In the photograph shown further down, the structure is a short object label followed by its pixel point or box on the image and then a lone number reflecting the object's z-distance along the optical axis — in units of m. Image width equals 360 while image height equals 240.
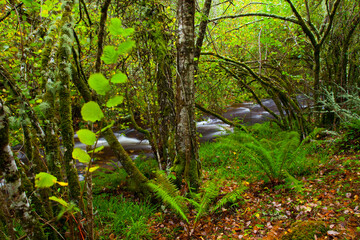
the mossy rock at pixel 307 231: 1.97
